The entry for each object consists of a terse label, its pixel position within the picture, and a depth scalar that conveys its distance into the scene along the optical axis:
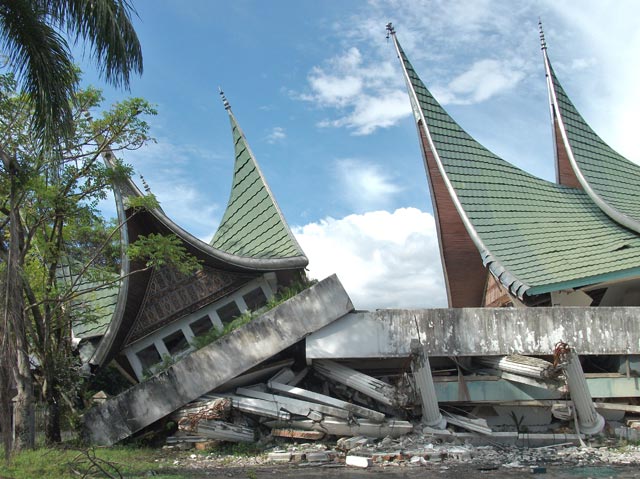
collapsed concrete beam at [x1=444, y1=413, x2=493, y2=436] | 9.36
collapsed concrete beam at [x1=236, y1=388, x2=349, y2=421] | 8.95
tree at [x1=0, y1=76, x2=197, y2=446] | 8.45
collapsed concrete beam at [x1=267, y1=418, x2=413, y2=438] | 8.93
